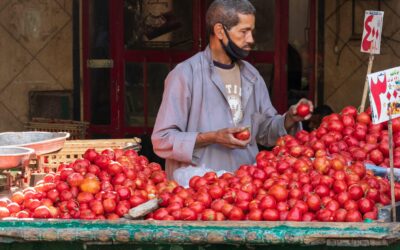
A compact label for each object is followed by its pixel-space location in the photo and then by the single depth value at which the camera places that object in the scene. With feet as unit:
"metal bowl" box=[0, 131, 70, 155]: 16.87
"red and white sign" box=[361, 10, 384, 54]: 17.92
